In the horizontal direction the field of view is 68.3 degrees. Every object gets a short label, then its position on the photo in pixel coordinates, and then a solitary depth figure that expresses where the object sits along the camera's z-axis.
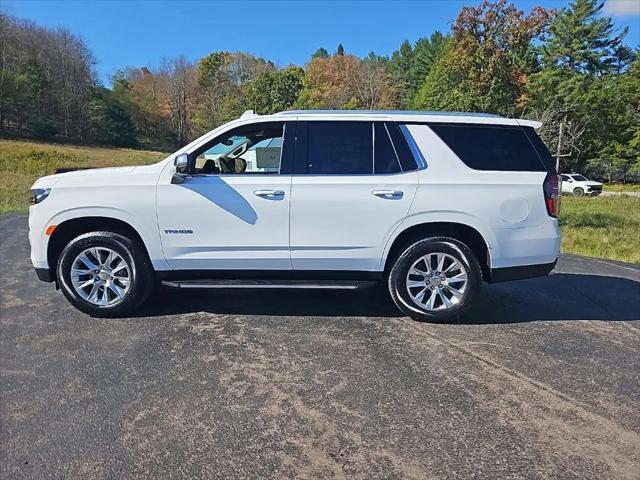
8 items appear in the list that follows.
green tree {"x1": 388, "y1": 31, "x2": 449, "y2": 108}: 63.11
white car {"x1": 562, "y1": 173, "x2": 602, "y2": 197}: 30.94
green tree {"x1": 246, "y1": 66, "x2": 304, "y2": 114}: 61.72
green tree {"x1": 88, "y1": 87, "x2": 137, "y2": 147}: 67.06
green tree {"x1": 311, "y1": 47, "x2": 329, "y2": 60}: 101.39
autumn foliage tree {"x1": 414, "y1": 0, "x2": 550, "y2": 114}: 40.28
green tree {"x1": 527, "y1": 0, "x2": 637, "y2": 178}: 42.62
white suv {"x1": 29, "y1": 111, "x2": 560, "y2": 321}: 4.33
